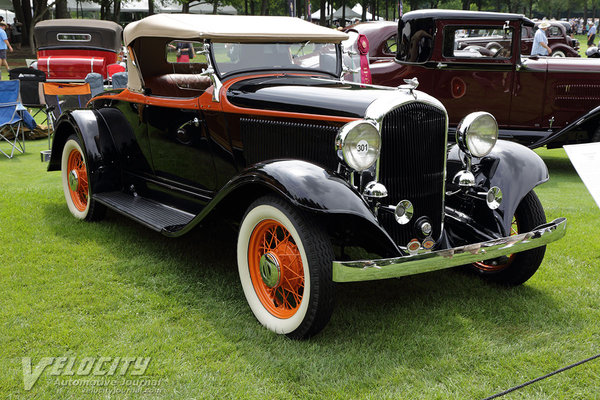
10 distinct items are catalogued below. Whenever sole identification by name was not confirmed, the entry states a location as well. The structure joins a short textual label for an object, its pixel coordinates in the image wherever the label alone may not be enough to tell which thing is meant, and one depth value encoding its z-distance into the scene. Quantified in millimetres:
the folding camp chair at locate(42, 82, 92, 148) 8195
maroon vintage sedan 7480
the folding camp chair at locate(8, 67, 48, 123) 9418
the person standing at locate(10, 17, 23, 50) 31381
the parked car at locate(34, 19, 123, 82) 11094
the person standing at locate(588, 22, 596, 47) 25333
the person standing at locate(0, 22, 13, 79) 16969
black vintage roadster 2881
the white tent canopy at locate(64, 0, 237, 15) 42969
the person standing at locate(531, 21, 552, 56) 12516
